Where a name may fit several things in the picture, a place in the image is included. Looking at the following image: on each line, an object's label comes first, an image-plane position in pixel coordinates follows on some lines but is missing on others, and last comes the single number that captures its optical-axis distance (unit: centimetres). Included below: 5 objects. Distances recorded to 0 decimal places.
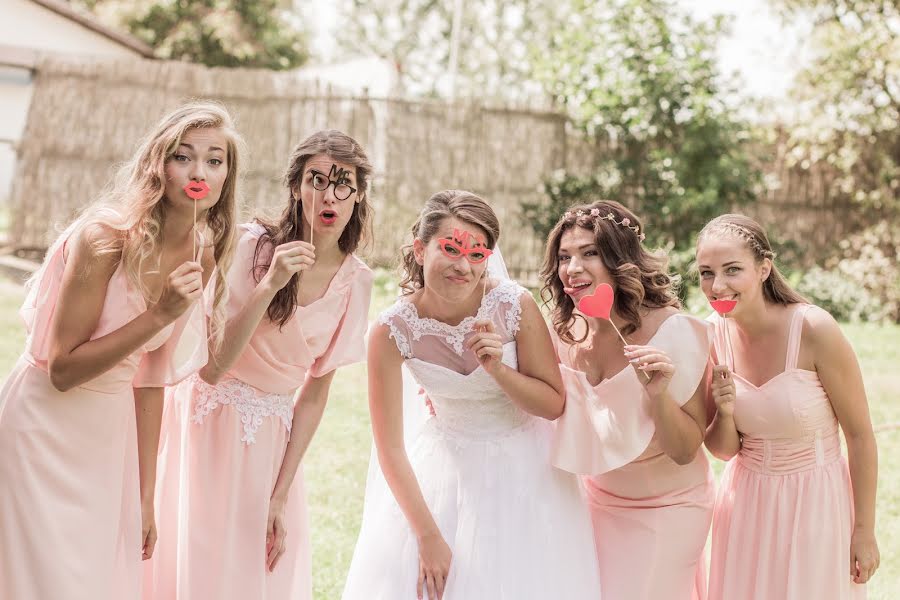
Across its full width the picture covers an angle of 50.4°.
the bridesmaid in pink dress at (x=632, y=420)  311
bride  302
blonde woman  266
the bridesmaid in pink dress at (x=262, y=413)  315
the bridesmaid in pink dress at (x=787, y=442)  314
